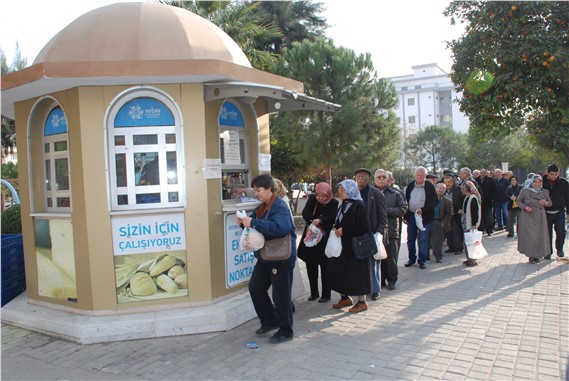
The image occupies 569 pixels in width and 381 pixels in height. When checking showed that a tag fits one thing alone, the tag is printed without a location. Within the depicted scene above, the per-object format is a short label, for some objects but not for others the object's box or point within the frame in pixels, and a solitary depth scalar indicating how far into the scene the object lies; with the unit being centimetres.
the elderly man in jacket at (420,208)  835
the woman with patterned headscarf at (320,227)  627
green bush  793
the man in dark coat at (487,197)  1227
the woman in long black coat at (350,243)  571
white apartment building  7925
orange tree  777
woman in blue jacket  473
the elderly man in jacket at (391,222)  718
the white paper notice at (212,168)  561
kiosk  532
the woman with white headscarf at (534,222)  855
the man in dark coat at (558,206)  877
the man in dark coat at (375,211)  628
